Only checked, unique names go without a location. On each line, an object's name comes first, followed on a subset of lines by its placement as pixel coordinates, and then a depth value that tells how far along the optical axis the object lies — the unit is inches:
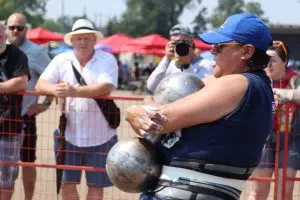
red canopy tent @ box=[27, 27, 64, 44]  1171.9
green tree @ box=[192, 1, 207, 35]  3799.2
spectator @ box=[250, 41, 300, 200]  232.7
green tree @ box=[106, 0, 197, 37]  3858.3
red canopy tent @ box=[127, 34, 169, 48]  1251.5
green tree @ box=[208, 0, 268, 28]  4102.4
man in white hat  238.2
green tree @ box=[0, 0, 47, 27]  2876.5
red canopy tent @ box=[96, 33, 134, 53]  1382.9
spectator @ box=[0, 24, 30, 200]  245.1
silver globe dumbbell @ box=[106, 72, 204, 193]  139.6
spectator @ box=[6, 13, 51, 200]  257.6
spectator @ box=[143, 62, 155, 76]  1936.3
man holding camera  256.1
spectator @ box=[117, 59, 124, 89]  1571.4
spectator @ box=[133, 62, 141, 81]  1820.9
